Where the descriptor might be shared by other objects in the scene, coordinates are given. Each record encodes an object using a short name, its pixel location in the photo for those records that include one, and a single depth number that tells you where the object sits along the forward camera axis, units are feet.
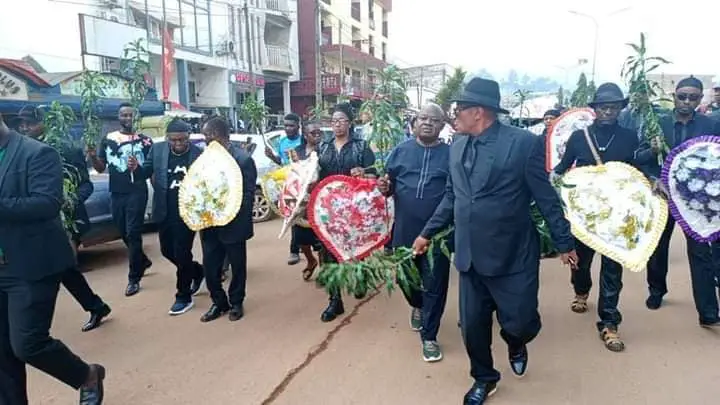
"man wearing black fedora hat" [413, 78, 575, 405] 9.66
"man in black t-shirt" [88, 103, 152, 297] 17.78
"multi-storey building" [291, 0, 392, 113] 98.17
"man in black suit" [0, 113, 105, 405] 9.07
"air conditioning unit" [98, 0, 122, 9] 57.62
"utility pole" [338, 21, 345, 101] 91.38
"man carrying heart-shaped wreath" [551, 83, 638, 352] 12.96
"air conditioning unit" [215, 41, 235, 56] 77.36
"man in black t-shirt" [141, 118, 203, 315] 15.81
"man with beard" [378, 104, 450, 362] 12.55
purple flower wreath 12.90
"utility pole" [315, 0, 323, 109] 75.66
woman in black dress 15.19
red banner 59.71
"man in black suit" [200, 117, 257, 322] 15.19
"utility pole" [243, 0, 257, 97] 76.05
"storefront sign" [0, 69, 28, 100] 41.70
